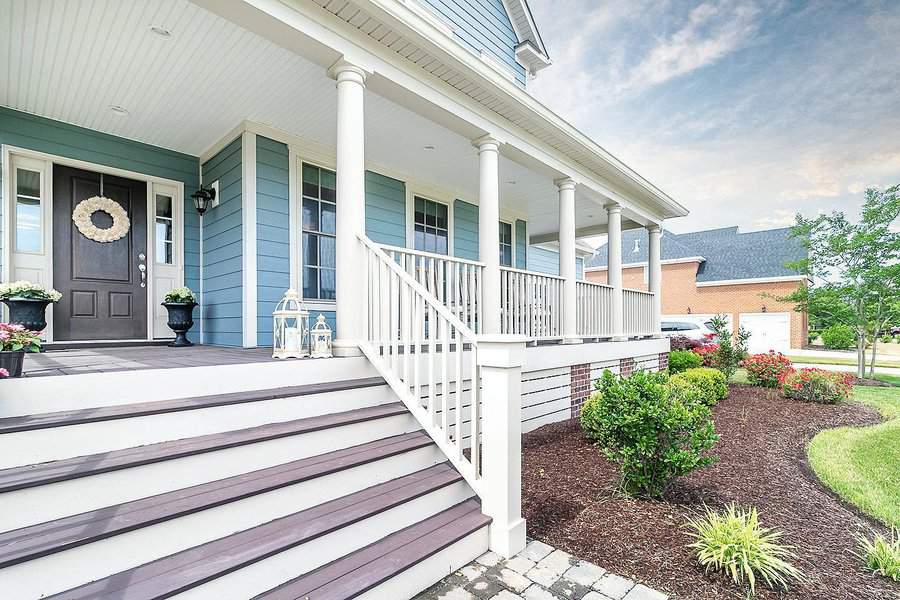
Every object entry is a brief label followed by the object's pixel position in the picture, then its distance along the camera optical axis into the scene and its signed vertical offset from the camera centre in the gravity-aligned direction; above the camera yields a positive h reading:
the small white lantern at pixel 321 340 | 3.35 -0.32
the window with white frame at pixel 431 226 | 6.91 +1.27
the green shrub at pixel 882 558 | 2.20 -1.40
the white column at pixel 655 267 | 8.39 +0.67
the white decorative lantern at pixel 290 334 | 3.34 -0.26
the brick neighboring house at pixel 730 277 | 18.42 +1.11
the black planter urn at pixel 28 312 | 3.92 -0.09
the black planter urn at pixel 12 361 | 1.95 -0.27
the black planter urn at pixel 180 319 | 4.89 -0.20
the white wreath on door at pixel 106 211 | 4.74 +0.97
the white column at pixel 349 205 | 3.27 +0.77
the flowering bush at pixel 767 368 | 8.07 -1.35
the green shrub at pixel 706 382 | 5.86 -1.25
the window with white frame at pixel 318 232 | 5.34 +0.90
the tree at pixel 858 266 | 9.80 +0.82
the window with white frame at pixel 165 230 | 5.20 +0.90
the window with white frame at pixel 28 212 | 4.41 +0.97
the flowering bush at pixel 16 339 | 1.98 -0.17
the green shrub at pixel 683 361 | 8.91 -1.31
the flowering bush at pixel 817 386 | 6.91 -1.47
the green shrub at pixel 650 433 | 2.81 -0.92
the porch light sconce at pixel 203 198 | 5.18 +1.29
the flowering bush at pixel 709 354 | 9.17 -1.22
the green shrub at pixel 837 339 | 15.79 -1.64
